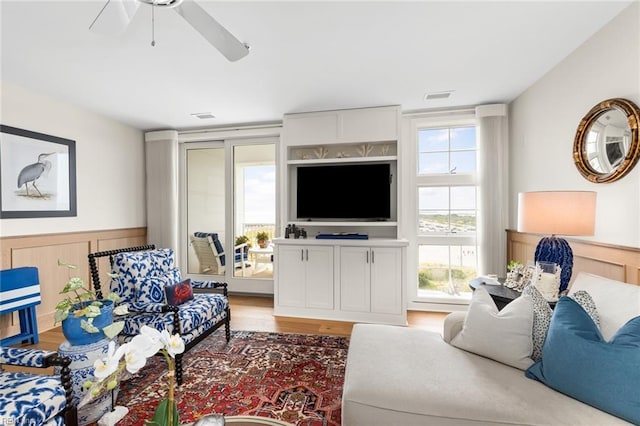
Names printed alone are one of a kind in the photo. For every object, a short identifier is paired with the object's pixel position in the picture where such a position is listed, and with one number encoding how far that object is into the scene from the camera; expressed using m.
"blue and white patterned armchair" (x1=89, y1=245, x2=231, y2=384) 2.15
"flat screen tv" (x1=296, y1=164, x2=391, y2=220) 3.46
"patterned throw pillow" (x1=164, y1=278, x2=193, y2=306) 2.34
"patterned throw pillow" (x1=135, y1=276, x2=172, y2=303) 2.28
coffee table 1.15
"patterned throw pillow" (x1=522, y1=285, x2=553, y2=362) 1.46
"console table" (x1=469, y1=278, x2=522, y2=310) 1.97
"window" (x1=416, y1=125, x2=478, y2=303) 3.52
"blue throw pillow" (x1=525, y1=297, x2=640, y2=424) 1.07
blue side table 1.69
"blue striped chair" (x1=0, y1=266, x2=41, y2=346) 2.54
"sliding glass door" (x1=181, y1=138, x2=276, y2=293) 4.20
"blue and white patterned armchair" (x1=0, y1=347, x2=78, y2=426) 1.21
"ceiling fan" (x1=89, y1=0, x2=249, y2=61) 1.38
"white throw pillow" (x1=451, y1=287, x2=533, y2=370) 1.44
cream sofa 1.14
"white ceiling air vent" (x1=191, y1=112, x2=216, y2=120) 3.62
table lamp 1.82
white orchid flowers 0.76
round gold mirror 1.72
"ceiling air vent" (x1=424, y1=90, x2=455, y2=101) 2.98
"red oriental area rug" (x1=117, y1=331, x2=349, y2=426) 1.81
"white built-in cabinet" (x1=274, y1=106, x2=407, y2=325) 3.25
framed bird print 2.74
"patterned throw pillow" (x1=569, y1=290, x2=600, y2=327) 1.36
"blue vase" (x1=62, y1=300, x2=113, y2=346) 1.67
